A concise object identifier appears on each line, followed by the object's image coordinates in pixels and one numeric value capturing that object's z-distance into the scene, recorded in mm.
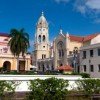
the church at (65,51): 31879
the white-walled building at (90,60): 31023
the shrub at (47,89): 11995
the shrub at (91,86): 13105
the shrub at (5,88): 11707
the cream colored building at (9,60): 36773
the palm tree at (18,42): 32387
